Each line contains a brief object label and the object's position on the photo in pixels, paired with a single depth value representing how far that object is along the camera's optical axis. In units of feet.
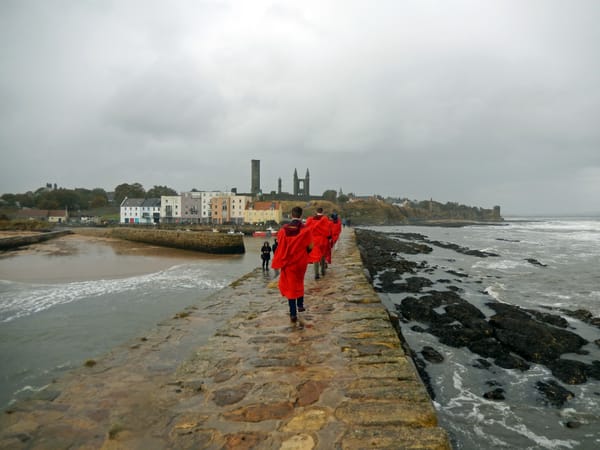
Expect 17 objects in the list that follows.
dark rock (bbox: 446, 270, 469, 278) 58.40
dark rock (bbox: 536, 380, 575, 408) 18.51
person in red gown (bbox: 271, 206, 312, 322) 15.94
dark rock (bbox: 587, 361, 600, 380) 21.58
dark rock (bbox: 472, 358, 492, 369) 23.16
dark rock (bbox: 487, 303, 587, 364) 24.93
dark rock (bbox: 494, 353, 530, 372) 22.98
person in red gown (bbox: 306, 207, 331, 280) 25.51
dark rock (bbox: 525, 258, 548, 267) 70.40
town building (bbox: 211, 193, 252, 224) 252.42
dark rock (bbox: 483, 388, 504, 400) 18.90
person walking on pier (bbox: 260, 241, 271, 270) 41.70
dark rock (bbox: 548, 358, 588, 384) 21.04
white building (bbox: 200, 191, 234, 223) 255.50
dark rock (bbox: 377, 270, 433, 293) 45.80
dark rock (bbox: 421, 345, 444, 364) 23.74
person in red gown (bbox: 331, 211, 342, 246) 31.47
